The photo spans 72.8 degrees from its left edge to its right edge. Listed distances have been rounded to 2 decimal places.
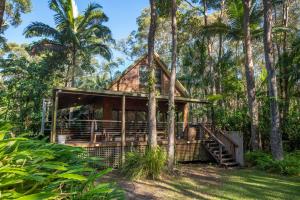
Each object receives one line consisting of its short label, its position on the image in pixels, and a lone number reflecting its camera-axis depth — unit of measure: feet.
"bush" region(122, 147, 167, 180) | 22.81
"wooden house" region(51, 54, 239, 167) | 29.28
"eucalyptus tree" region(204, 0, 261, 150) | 33.09
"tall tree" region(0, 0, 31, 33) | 60.46
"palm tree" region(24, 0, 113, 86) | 44.16
